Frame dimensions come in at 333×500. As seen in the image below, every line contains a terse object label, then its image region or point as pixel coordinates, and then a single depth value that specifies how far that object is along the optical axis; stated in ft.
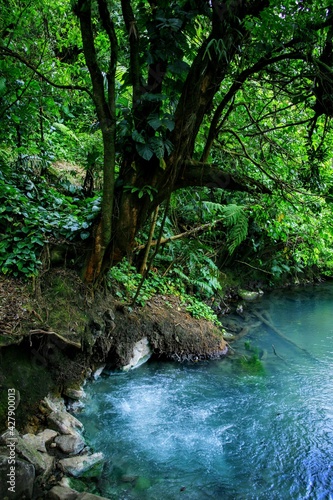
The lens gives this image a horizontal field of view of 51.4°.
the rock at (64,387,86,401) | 13.66
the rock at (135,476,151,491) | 10.49
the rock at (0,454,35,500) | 8.71
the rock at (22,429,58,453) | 10.77
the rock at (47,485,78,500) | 9.13
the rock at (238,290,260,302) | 33.14
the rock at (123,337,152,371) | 17.13
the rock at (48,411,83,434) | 11.70
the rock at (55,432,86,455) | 11.10
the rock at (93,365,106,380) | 15.80
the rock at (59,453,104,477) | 10.50
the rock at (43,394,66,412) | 12.28
